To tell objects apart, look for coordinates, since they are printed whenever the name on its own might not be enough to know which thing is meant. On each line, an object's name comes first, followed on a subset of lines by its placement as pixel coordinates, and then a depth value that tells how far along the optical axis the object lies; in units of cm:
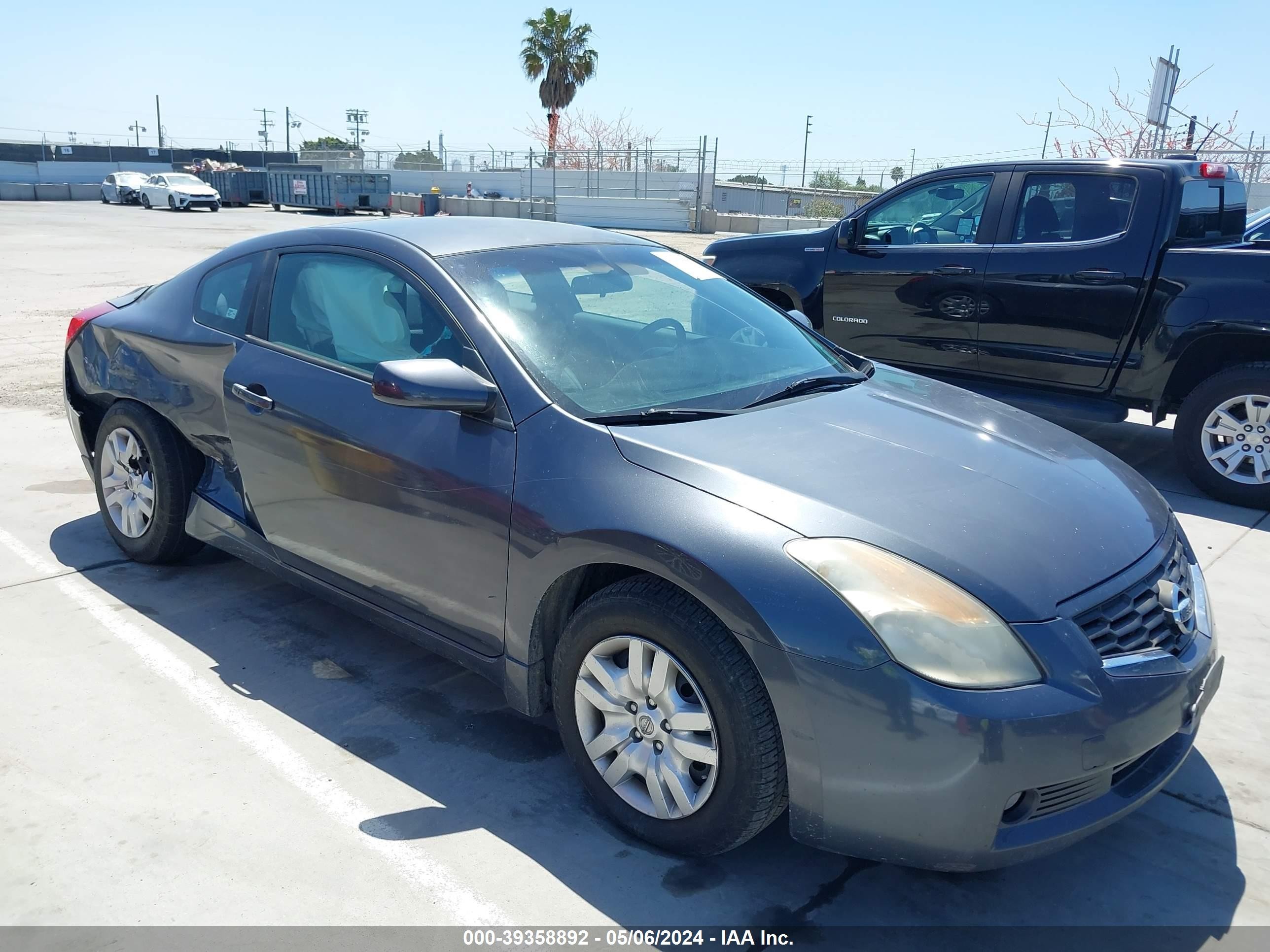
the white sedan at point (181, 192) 4172
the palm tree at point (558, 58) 5138
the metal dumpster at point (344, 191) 4175
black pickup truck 593
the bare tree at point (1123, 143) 3031
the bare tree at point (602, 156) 3516
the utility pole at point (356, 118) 8512
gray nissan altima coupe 235
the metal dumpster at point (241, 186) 4750
